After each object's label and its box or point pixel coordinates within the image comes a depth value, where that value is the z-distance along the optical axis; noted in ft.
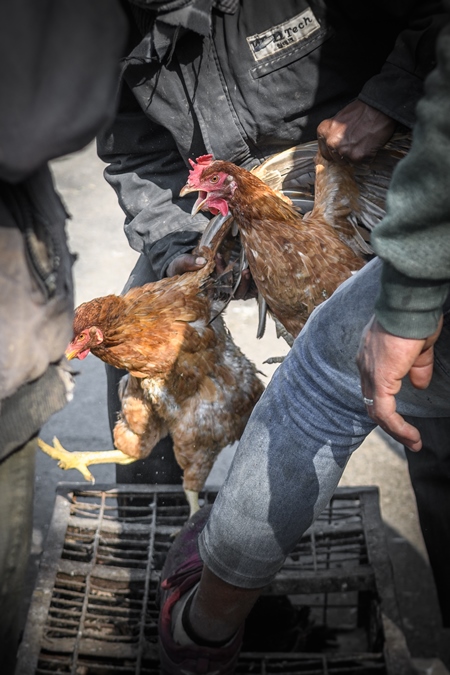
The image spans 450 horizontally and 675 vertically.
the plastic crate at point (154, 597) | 6.69
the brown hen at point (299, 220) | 7.91
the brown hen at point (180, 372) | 8.22
